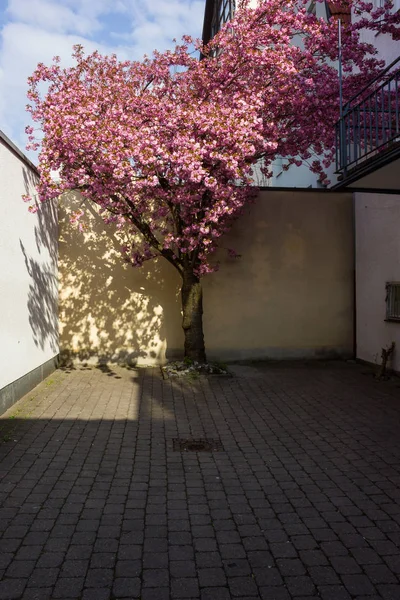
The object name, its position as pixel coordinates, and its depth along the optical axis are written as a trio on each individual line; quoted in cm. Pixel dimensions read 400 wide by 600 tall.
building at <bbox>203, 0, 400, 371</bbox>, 775
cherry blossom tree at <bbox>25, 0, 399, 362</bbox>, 802
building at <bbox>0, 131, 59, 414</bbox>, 746
